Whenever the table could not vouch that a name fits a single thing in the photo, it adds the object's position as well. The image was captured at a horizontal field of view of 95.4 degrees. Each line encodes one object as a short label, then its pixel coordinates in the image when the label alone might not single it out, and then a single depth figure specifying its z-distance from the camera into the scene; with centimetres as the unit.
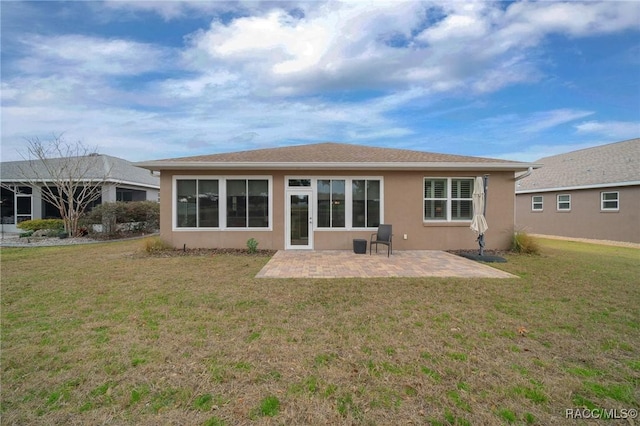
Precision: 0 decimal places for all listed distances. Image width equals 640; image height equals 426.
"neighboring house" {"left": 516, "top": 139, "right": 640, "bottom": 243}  1359
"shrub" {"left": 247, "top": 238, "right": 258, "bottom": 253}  988
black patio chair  944
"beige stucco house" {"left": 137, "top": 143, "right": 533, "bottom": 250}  1023
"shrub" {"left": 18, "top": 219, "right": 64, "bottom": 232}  1478
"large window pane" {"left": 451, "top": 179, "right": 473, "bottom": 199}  1051
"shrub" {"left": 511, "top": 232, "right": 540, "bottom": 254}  980
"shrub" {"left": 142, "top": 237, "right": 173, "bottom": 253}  960
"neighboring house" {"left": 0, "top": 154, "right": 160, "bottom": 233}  1633
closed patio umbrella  895
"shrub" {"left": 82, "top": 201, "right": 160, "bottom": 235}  1418
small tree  1420
